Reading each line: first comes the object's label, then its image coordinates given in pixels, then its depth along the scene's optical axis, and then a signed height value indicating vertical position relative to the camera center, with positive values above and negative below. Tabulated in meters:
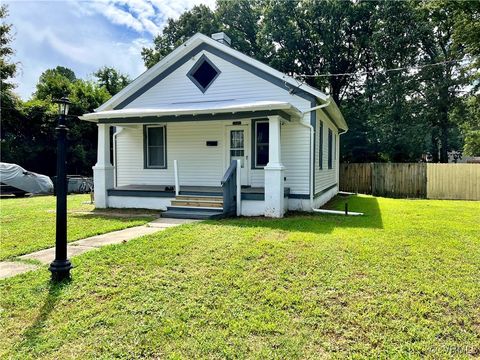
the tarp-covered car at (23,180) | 16.03 -0.23
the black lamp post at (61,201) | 4.19 -0.33
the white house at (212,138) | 8.96 +1.12
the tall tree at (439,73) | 21.03 +6.11
